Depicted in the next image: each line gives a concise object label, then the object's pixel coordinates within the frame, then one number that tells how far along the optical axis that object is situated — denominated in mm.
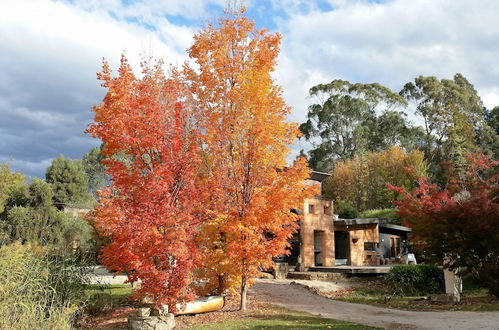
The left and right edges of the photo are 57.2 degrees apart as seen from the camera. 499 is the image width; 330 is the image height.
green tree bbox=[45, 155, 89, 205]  41000
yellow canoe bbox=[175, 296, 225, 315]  12367
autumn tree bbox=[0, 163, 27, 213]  30319
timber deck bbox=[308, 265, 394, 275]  21875
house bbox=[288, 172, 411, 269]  25156
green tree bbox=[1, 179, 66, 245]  26938
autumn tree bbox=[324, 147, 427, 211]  40312
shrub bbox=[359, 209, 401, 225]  33969
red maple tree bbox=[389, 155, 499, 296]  14133
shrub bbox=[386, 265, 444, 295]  18719
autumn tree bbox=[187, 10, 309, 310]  12352
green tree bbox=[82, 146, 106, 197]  52125
